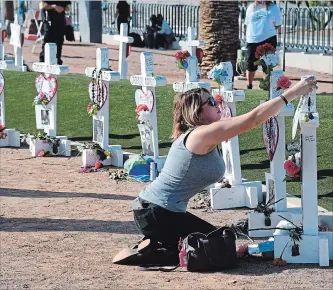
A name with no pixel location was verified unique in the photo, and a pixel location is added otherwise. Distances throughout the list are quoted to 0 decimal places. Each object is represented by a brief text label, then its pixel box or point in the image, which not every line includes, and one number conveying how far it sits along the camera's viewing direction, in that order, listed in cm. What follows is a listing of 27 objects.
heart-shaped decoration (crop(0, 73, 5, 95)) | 1366
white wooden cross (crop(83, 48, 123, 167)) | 1186
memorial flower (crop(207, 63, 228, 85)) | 959
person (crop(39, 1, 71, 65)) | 1864
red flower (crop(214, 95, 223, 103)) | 962
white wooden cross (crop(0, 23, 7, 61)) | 1408
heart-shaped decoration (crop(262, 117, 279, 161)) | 844
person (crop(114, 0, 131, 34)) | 2923
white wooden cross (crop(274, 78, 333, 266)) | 735
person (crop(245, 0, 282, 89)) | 1686
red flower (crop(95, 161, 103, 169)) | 1180
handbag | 715
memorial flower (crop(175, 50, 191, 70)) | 1064
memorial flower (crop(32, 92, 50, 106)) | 1291
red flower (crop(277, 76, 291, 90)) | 801
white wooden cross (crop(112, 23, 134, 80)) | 1761
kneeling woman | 725
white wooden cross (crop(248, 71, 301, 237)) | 829
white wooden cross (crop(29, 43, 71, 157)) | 1280
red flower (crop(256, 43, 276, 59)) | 856
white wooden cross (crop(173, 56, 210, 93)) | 1050
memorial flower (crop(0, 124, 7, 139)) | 1351
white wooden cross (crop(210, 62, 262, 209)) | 947
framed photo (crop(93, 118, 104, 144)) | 1209
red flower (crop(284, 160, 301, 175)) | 757
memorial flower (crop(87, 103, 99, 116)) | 1203
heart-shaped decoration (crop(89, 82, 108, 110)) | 1191
